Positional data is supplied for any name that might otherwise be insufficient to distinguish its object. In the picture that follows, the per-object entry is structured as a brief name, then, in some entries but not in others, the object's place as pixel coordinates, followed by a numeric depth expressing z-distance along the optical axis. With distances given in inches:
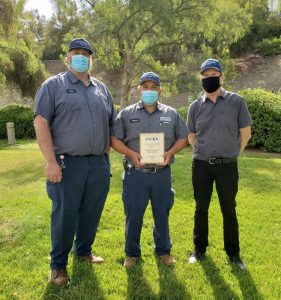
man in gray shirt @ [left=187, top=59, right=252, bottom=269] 150.3
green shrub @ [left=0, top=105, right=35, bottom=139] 721.6
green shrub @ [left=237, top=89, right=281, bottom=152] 474.3
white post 638.5
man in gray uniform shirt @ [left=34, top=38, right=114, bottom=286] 131.7
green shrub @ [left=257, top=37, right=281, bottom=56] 1330.0
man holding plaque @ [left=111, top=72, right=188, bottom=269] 146.6
